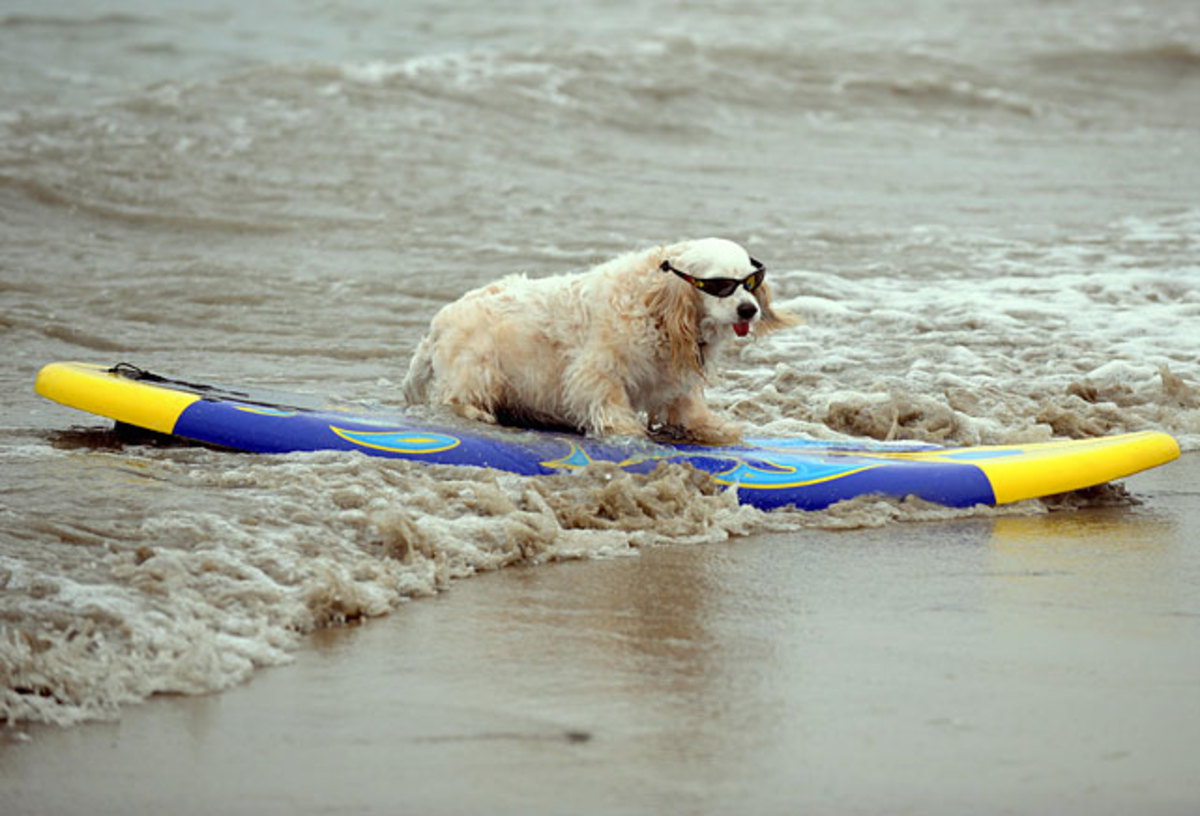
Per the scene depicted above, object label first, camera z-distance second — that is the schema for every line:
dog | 11.23
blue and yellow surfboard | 11.01
